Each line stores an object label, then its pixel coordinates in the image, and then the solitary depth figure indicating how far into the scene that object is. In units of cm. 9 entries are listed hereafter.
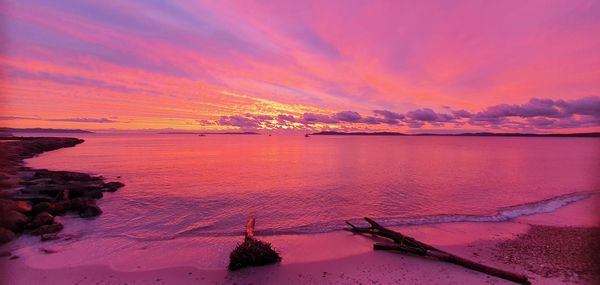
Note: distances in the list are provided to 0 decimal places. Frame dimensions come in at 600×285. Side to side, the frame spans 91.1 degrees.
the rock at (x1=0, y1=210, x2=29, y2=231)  1333
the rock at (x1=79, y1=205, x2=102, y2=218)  1874
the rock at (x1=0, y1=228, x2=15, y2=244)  1292
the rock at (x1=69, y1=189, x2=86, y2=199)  2312
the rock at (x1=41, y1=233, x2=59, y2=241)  1418
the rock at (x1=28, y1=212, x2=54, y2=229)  1551
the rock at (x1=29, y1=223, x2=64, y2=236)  1476
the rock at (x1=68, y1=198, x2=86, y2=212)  1958
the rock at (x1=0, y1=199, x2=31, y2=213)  1588
